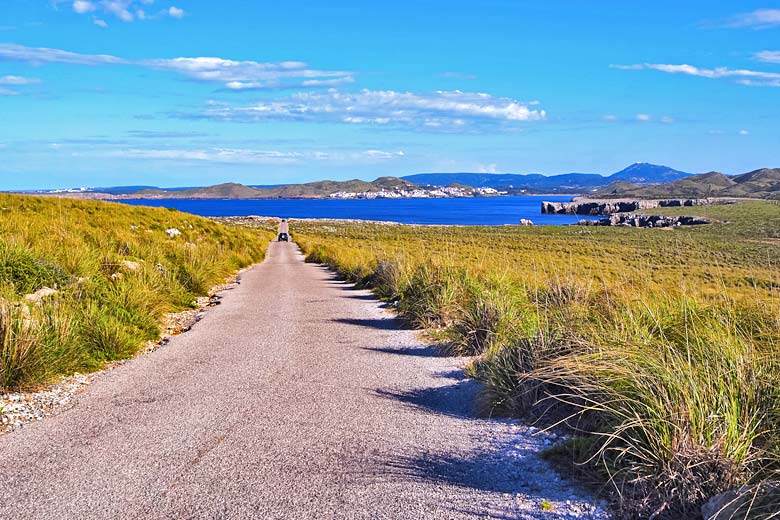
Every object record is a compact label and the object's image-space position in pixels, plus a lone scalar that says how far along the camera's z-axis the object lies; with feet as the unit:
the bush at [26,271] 34.04
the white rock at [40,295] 31.46
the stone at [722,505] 11.51
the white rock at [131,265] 46.93
